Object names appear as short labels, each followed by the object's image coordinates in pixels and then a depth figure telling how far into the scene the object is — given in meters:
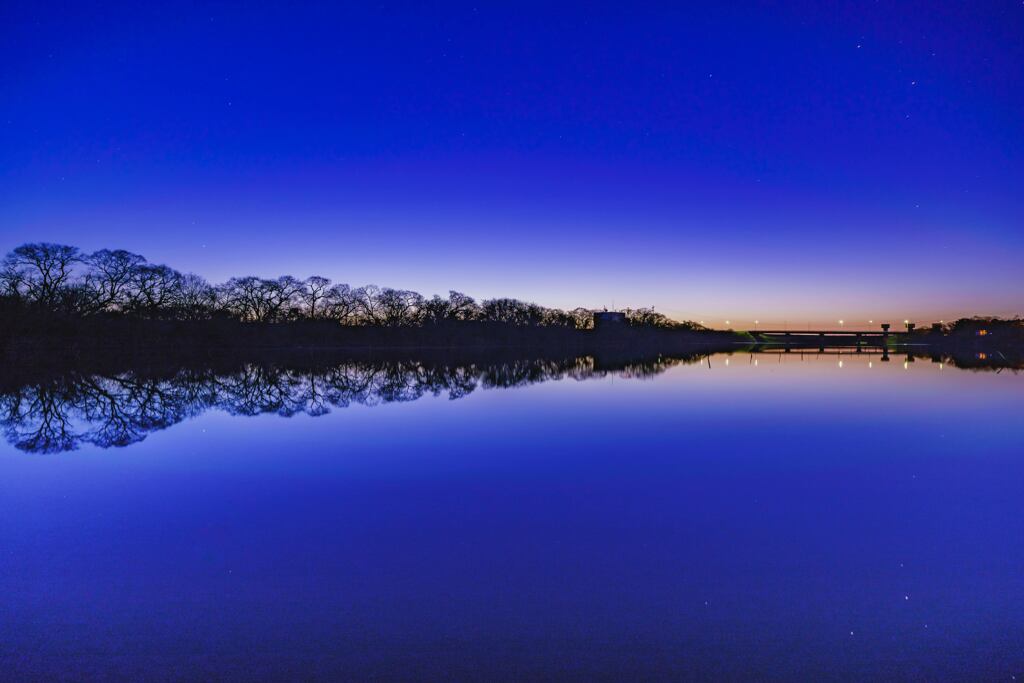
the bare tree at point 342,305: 113.56
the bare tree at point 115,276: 71.44
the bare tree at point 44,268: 62.78
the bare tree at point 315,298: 110.88
